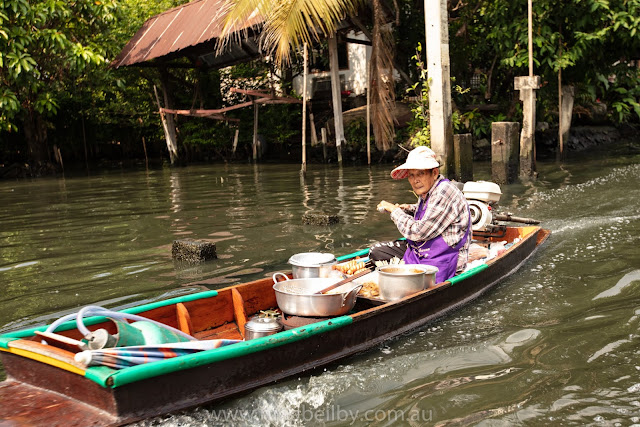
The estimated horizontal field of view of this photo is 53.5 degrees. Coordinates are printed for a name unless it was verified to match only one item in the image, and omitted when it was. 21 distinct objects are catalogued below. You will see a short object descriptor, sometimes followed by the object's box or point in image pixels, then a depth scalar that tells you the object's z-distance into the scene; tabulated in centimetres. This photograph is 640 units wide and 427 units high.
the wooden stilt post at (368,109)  1641
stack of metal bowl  608
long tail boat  386
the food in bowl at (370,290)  601
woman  603
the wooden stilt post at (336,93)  1784
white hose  406
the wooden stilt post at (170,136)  2297
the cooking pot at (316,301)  520
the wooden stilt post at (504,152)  1348
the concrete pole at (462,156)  1203
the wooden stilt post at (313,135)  2200
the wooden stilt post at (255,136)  2137
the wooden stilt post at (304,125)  1638
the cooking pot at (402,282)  566
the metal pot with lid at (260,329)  499
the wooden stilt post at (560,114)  1595
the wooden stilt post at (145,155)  2504
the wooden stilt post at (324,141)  2062
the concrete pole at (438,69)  1109
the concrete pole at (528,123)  1395
